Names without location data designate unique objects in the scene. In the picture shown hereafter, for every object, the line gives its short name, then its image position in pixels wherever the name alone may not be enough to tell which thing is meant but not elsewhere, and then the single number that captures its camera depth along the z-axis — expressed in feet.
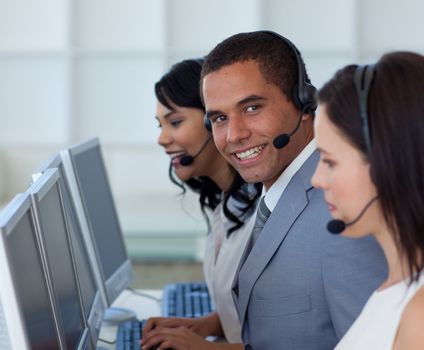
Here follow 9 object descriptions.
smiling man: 7.26
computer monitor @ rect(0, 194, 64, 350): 5.91
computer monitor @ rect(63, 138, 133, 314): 8.70
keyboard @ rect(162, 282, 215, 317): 9.17
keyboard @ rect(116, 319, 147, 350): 8.30
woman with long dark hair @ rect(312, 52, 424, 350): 6.00
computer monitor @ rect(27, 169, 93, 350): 6.77
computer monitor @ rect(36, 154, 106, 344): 7.89
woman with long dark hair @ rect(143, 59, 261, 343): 9.18
